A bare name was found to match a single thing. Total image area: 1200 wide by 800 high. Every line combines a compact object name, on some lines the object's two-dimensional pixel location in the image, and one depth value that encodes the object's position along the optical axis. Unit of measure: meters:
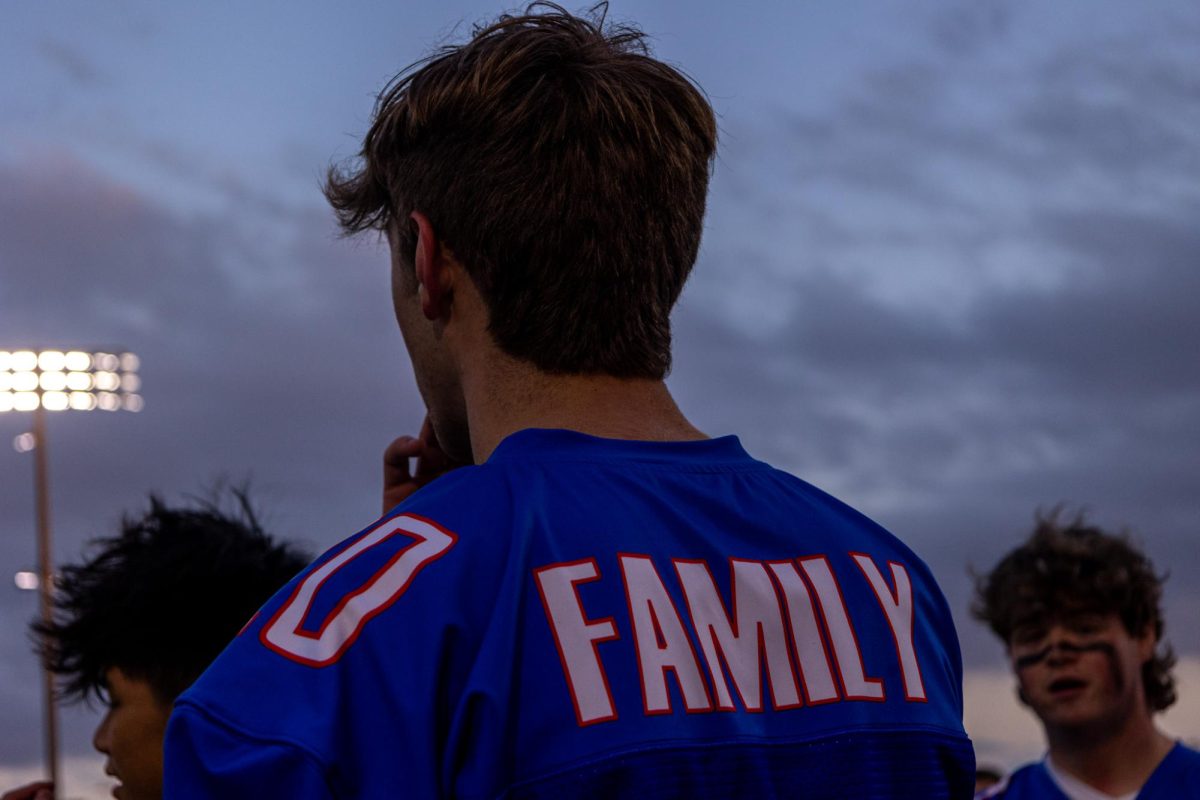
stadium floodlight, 22.52
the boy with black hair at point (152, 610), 3.33
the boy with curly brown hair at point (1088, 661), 4.88
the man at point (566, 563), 1.52
